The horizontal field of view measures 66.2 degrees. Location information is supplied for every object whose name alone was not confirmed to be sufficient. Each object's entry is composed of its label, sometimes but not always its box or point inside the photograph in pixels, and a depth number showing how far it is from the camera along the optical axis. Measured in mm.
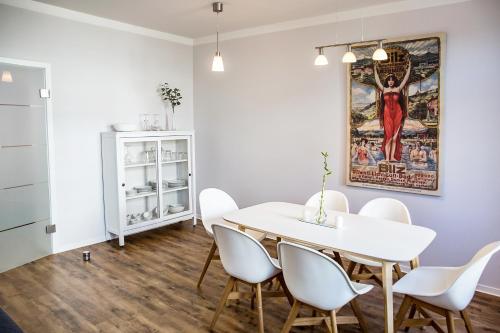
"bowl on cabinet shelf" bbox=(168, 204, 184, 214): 4902
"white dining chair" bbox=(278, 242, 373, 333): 2000
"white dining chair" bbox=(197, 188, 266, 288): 3283
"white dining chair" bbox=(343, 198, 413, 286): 2977
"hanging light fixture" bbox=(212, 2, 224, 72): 3139
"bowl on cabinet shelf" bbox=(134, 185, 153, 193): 4664
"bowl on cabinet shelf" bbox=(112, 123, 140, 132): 4324
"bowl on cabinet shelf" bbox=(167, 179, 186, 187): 4961
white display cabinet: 4285
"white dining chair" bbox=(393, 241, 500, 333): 2006
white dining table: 2150
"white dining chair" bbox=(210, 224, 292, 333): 2367
